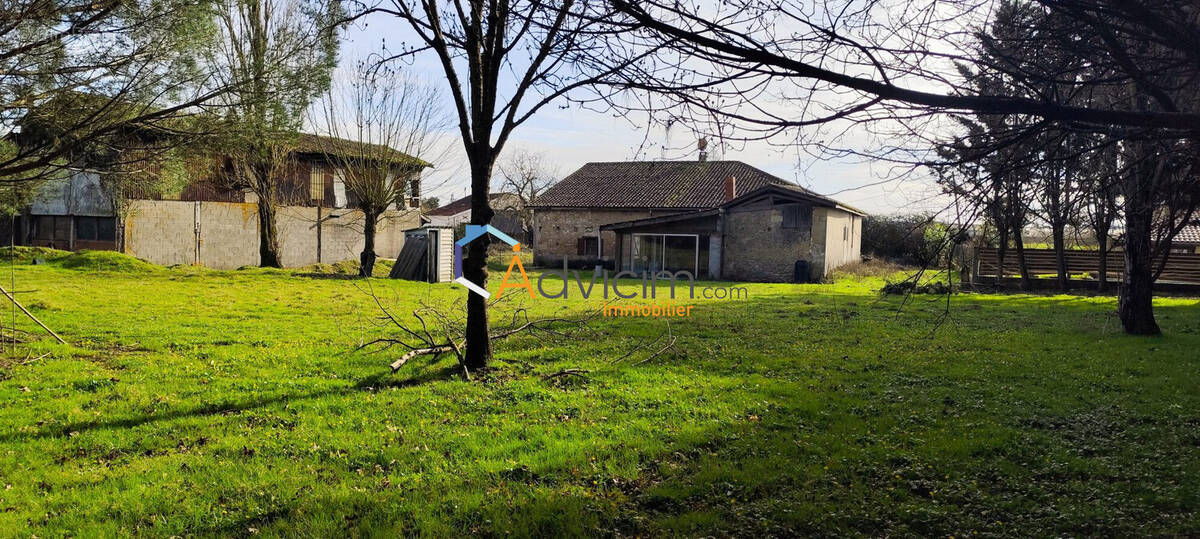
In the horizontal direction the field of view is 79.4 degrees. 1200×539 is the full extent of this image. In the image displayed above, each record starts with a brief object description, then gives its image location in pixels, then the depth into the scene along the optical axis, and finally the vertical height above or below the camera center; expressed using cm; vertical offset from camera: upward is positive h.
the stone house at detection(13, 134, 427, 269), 2494 +90
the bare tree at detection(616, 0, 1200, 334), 356 +109
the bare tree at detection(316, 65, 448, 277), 2317 +271
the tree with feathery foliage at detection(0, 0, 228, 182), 746 +186
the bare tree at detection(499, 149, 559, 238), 5456 +509
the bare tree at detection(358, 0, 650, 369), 723 +162
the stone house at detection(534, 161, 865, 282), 2719 +112
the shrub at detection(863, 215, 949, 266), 3756 +101
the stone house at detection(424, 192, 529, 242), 5452 +295
